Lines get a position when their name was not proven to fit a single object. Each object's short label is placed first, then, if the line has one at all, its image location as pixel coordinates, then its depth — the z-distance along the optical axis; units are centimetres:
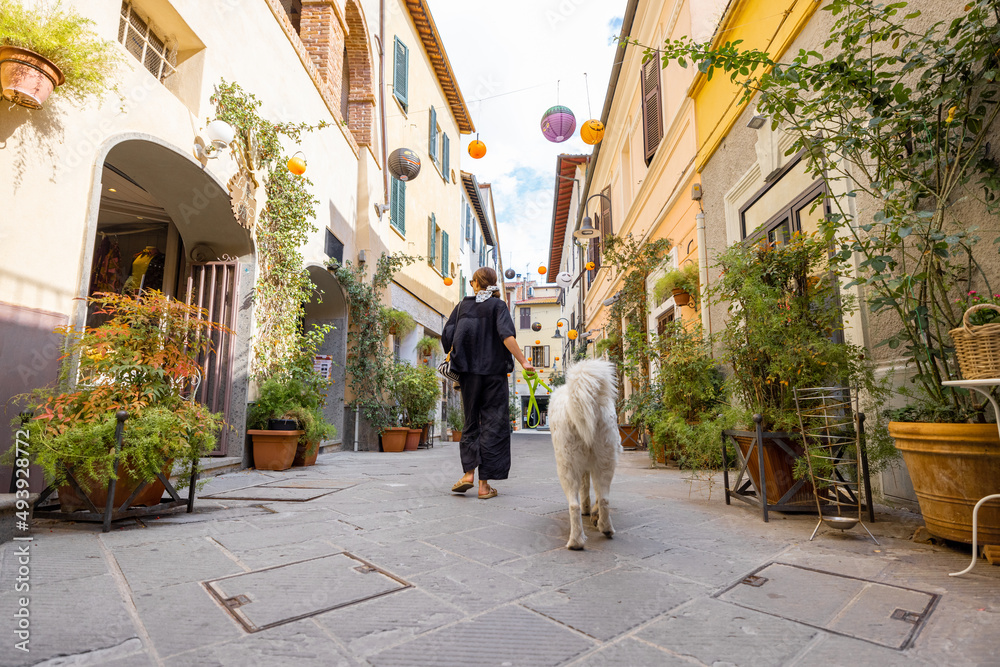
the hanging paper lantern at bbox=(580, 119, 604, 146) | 830
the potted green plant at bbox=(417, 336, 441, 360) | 1174
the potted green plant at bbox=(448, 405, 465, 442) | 1242
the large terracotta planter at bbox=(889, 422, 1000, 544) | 220
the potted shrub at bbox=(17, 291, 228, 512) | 272
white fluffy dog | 264
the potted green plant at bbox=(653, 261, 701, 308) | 666
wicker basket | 201
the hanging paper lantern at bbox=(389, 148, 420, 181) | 937
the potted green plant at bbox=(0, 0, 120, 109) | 274
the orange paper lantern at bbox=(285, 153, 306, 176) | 603
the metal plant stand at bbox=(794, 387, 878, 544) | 290
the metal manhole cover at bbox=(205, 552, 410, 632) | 168
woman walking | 400
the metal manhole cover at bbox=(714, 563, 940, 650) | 158
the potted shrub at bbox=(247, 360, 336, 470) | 561
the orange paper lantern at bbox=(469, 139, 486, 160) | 977
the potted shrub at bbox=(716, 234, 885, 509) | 309
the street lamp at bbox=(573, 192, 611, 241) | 1162
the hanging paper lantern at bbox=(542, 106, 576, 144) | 845
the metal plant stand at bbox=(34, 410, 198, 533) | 272
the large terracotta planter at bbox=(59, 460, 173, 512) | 282
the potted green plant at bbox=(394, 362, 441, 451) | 966
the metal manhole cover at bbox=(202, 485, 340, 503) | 389
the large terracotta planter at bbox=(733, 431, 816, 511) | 318
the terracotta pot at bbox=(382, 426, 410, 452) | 912
